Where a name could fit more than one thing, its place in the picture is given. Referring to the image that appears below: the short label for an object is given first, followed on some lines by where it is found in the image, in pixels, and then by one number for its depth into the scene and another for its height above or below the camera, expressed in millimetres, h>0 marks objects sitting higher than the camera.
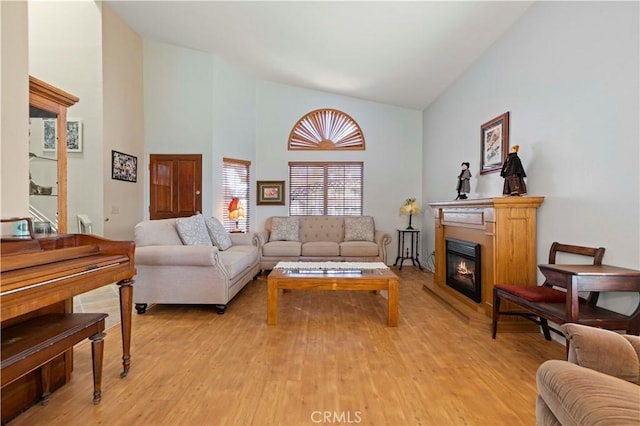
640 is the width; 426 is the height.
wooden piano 1263 -323
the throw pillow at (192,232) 3490 -237
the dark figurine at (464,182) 3887 +390
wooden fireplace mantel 2760 -323
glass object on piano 1617 -101
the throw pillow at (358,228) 5430 -297
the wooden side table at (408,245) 5855 -659
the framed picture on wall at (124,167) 4672 +731
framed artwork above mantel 3277 +790
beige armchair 827 -533
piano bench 1250 -604
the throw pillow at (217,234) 4180 -310
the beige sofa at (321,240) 4984 -504
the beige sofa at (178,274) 3088 -652
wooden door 5418 +481
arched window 6090 +1593
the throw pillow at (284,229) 5488 -315
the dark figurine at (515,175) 2801 +350
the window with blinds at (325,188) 6105 +482
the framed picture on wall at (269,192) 6059 +397
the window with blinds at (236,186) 5664 +500
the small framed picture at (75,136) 4371 +1100
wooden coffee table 2896 -705
